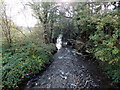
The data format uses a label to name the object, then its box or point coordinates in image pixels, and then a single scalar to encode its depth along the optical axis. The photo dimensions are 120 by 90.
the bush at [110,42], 2.00
